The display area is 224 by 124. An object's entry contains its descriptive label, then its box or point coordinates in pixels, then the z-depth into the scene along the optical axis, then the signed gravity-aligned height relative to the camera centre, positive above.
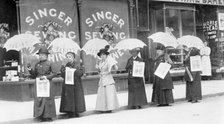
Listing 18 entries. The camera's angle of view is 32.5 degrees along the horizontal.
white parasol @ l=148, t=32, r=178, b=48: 11.42 +0.87
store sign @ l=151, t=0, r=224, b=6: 19.41 +3.42
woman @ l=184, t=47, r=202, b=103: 12.40 -0.48
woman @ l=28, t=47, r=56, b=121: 9.66 -0.69
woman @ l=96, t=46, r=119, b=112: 10.77 -0.51
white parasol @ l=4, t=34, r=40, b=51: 10.74 +0.82
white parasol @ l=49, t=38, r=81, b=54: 10.13 +0.67
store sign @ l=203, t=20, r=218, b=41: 20.59 +2.08
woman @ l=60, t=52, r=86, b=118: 10.19 -0.61
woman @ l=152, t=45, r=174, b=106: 11.66 -0.58
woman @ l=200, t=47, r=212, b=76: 17.08 +0.37
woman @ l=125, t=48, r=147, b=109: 11.38 -0.61
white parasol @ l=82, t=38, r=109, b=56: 11.34 +0.73
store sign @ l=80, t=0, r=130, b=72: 15.70 +1.95
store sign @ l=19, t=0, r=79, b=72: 14.19 +1.92
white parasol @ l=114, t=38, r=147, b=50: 11.18 +0.73
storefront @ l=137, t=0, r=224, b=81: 18.69 +2.40
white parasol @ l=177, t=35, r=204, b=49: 12.10 +0.83
